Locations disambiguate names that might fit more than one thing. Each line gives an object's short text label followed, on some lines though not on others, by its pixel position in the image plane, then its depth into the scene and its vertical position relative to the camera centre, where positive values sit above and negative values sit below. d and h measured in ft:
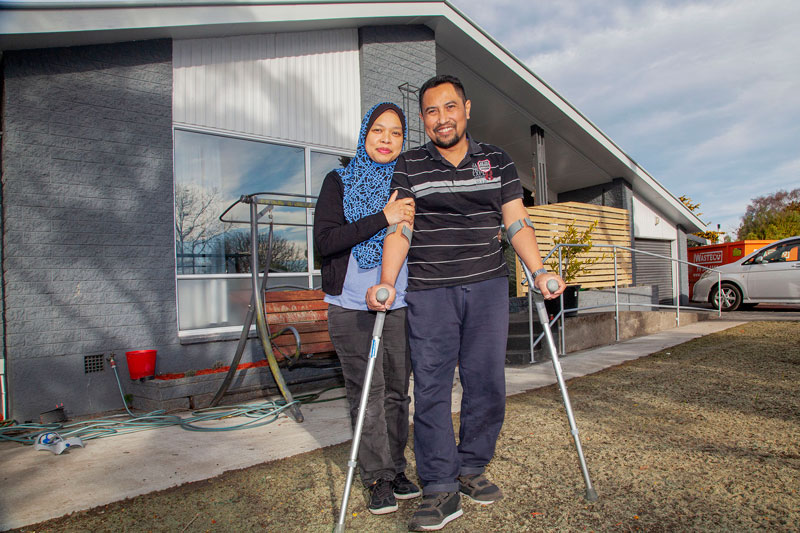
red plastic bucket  15.55 -2.39
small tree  30.35 +0.92
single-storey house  14.69 +4.45
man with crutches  7.78 -0.10
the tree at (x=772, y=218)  102.06 +10.84
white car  36.86 -0.89
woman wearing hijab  7.94 -0.14
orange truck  61.52 +1.63
